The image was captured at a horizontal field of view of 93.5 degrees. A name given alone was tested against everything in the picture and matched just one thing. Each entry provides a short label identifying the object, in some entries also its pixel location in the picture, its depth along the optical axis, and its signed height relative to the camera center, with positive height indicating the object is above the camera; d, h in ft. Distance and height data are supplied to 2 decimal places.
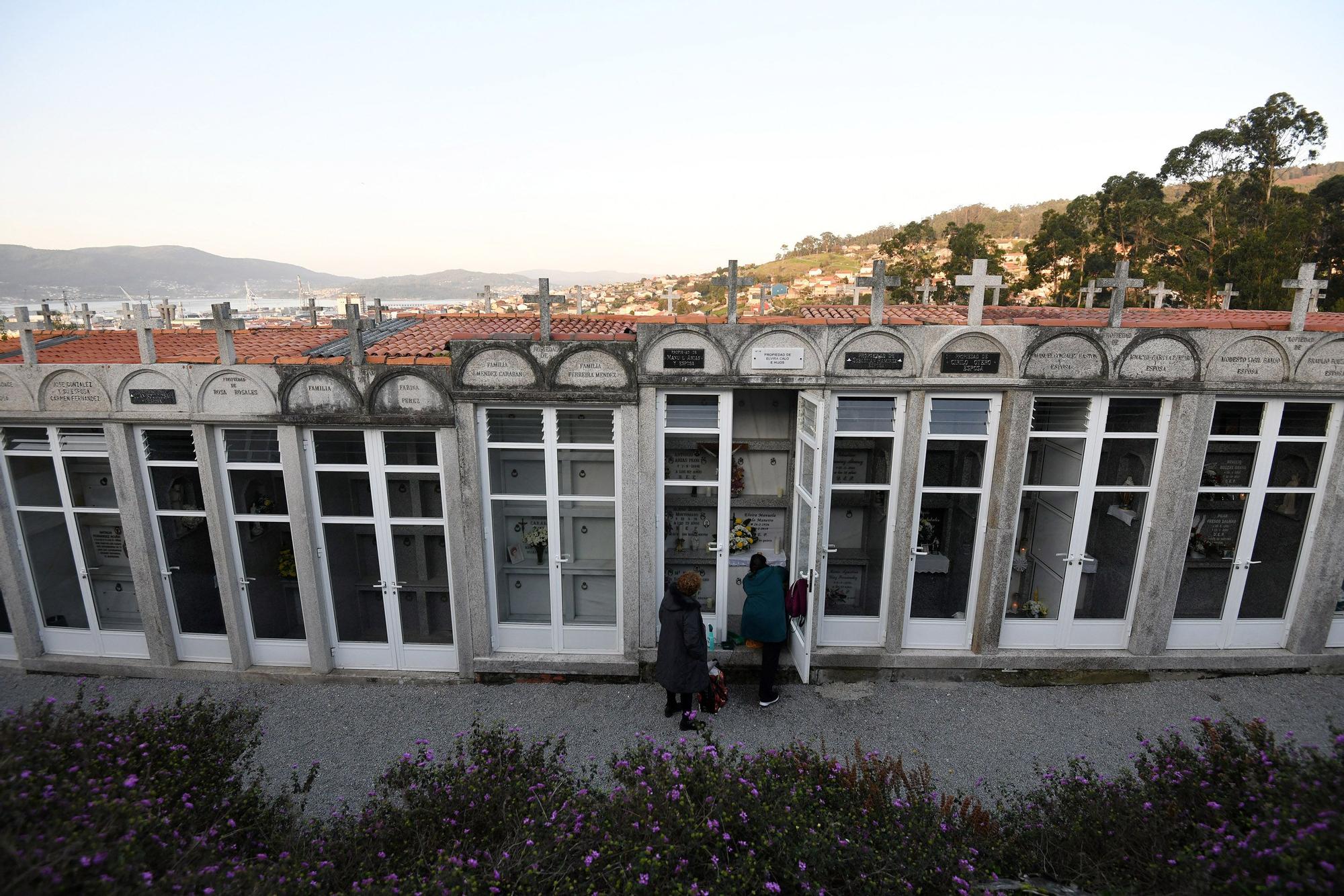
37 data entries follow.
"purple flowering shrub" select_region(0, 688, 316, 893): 8.63 -8.64
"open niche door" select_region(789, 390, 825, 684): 22.00 -8.14
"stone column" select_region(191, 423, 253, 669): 23.03 -9.18
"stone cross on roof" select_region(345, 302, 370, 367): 21.45 -1.53
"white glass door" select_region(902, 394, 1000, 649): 22.94 -8.59
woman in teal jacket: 22.03 -11.05
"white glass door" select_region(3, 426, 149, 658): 24.25 -9.95
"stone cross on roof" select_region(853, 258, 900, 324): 21.50 +0.20
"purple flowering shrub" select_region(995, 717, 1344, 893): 9.35 -10.03
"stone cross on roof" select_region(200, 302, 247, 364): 21.54 -1.30
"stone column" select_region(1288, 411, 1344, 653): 23.20 -10.30
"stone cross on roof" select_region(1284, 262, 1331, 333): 21.27 +0.05
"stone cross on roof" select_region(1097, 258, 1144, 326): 21.63 +0.14
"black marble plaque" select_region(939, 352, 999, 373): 22.00 -2.42
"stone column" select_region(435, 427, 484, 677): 22.72 -9.33
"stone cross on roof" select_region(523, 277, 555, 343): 21.75 -0.53
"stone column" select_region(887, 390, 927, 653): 22.44 -8.19
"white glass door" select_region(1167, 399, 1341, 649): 23.06 -8.47
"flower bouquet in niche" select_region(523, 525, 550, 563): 25.11 -9.66
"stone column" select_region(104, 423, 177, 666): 23.22 -9.27
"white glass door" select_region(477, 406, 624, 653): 23.21 -9.09
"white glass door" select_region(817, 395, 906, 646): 22.99 -8.90
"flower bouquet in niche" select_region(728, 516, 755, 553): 27.50 -10.47
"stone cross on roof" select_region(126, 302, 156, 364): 21.77 -1.45
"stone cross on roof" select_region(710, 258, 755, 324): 21.54 +0.23
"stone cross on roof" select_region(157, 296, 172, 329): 32.01 -1.19
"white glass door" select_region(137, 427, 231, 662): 23.79 -9.77
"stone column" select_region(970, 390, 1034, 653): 22.35 -7.98
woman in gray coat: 20.48 -11.27
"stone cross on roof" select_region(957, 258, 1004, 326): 21.45 +0.03
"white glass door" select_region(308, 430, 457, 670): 23.31 -9.84
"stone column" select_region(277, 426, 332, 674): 22.88 -9.14
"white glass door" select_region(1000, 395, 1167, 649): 22.97 -8.28
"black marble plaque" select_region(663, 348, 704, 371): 22.00 -2.34
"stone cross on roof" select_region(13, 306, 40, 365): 21.67 -1.61
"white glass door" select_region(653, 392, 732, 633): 23.04 -7.59
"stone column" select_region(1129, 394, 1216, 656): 22.45 -8.12
